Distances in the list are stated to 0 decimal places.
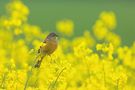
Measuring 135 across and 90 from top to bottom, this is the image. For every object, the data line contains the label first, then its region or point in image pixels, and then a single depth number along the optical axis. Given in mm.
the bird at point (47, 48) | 11717
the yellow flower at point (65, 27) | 25494
